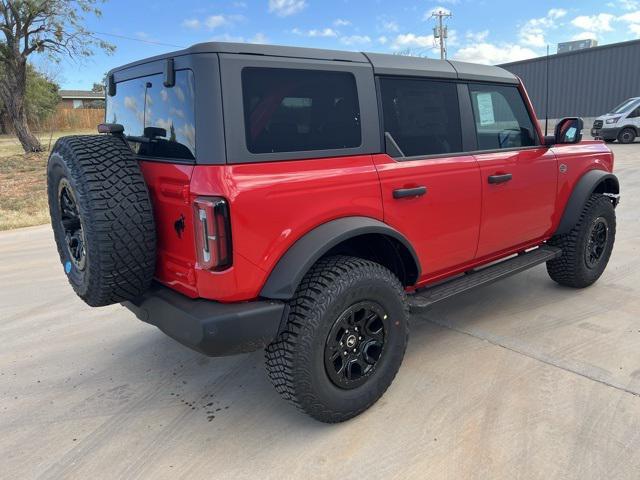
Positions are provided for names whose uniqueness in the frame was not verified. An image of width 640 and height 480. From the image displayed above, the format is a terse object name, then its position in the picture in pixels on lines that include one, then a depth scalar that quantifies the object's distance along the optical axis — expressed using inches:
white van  735.1
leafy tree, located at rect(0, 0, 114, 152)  684.1
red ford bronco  88.6
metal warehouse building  1043.9
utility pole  2001.7
